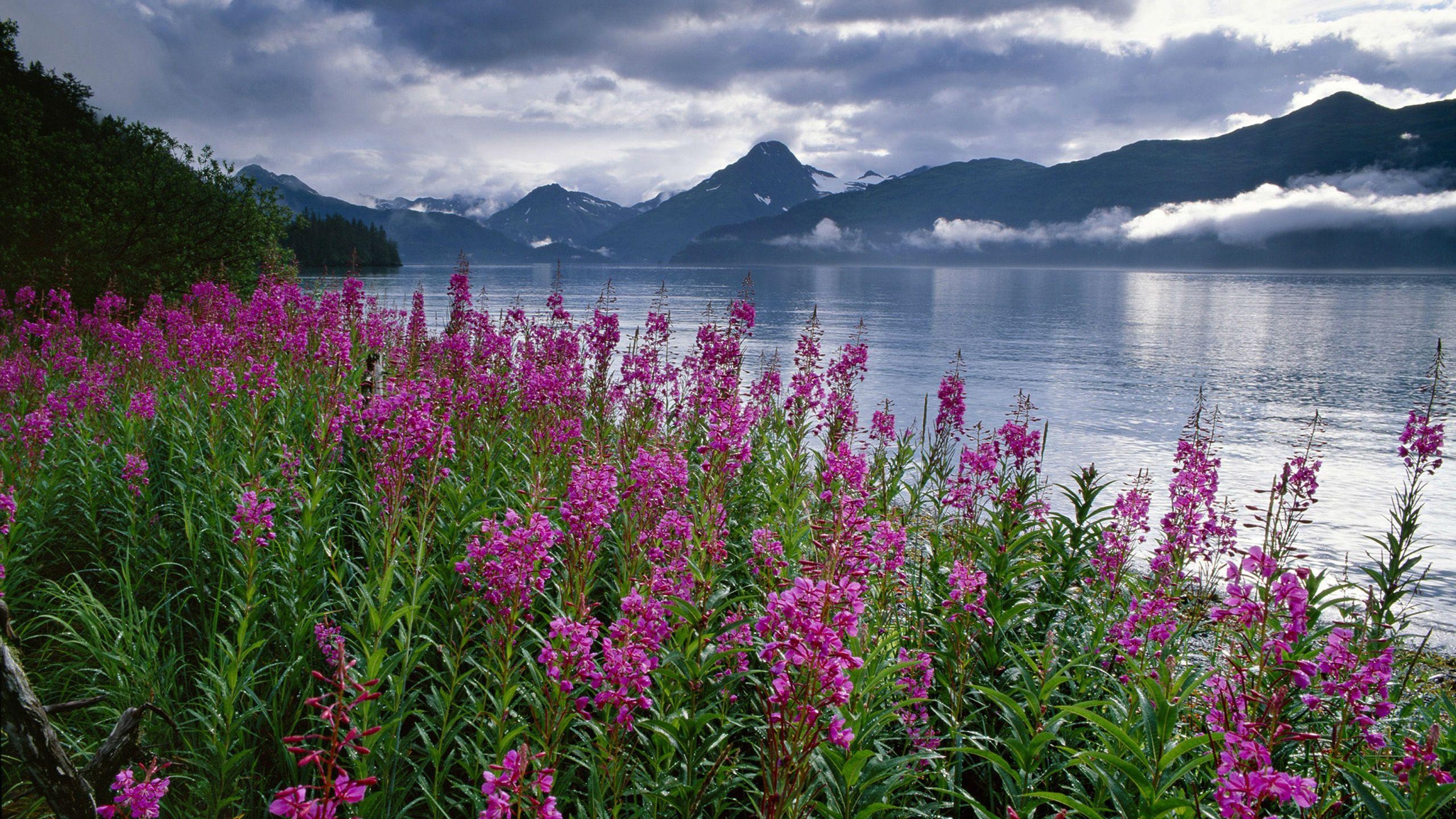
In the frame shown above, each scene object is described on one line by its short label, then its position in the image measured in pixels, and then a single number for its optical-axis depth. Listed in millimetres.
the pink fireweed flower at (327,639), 3641
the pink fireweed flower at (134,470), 5238
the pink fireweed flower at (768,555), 4512
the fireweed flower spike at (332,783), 1508
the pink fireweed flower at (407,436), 4613
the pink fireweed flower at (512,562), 3012
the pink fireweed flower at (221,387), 6171
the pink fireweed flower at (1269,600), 2492
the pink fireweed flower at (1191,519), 5449
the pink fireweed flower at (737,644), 3764
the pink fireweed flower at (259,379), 6344
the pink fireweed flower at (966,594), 4230
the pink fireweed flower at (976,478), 6363
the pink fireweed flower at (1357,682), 3045
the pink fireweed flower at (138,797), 2023
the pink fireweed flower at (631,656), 2600
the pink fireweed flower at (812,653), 2209
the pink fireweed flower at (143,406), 6402
